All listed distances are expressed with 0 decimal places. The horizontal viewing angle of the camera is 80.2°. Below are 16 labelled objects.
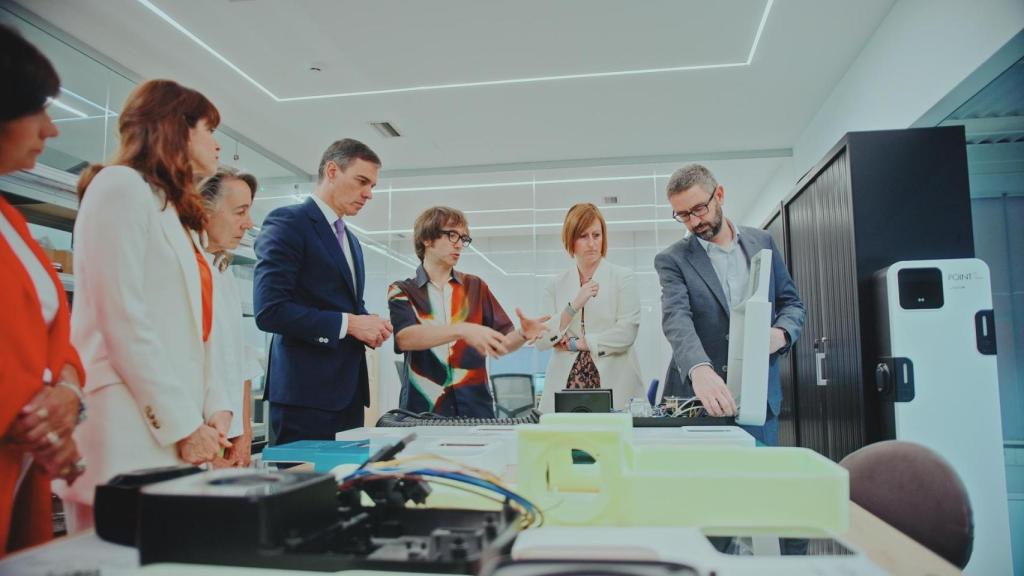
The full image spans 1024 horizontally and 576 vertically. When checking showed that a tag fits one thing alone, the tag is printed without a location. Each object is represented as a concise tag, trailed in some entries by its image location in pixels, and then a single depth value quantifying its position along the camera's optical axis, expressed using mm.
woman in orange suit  913
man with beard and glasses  2096
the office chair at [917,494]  1021
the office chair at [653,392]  4785
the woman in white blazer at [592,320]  2688
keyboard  1676
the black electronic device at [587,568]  563
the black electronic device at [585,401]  1591
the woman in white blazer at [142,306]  1195
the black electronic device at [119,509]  778
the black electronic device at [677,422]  1582
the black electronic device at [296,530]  651
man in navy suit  1831
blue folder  1279
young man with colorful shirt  2172
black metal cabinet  2760
